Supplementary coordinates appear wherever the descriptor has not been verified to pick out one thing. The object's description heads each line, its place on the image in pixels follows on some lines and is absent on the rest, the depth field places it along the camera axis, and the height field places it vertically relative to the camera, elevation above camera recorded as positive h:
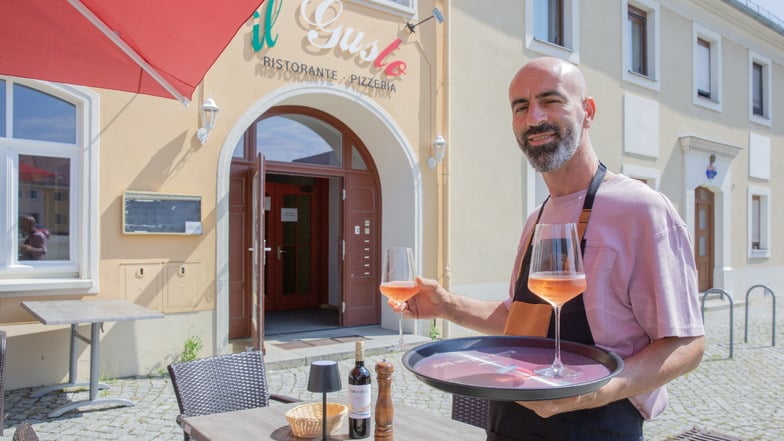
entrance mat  7.81 -1.54
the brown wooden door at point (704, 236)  14.65 -0.26
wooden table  2.32 -0.80
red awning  2.54 +0.83
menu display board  6.41 +0.10
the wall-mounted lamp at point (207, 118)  6.81 +1.16
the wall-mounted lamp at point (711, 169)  14.27 +1.29
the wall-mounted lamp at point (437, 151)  8.83 +1.05
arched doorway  8.24 +0.00
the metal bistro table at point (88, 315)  4.95 -0.77
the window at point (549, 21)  10.84 +3.63
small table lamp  2.12 -0.54
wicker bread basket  2.30 -0.75
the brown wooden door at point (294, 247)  11.40 -0.45
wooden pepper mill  2.09 -0.63
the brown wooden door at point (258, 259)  6.94 -0.43
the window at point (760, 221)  16.20 +0.11
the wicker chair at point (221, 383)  3.04 -0.83
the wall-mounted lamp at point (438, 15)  8.44 +2.86
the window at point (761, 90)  16.39 +3.63
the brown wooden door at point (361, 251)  9.14 -0.42
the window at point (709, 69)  14.51 +3.71
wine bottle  2.23 -0.67
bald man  1.42 -0.13
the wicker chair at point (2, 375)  3.48 -0.87
